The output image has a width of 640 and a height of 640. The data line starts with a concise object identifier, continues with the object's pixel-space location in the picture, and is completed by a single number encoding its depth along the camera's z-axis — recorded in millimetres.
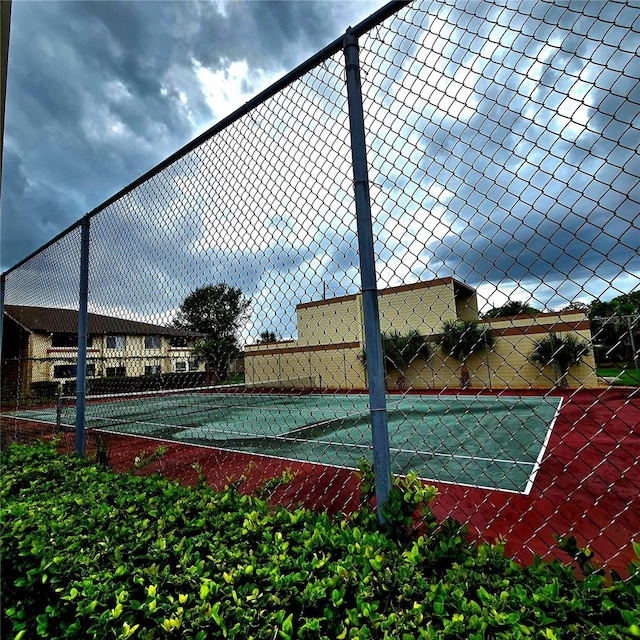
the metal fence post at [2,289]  4771
